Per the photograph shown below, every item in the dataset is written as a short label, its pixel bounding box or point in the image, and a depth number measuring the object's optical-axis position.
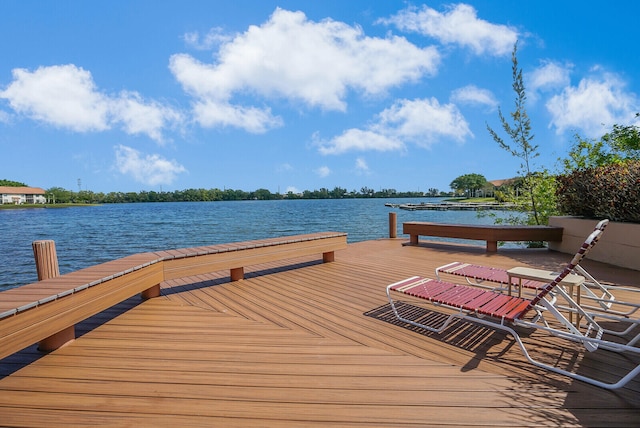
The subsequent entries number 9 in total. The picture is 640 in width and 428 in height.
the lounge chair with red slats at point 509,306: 2.14
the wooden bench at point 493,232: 6.63
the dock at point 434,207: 52.36
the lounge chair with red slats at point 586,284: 2.71
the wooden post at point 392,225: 9.02
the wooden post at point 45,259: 3.17
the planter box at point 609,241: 5.14
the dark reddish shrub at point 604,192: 5.34
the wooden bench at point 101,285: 2.21
